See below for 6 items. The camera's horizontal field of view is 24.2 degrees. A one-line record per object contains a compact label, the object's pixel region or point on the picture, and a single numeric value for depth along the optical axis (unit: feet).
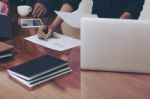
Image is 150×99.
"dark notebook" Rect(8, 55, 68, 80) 4.63
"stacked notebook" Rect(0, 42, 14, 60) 5.32
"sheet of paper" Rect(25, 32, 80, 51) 5.83
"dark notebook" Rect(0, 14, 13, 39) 6.23
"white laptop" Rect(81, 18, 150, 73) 4.61
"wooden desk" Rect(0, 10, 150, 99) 4.40
